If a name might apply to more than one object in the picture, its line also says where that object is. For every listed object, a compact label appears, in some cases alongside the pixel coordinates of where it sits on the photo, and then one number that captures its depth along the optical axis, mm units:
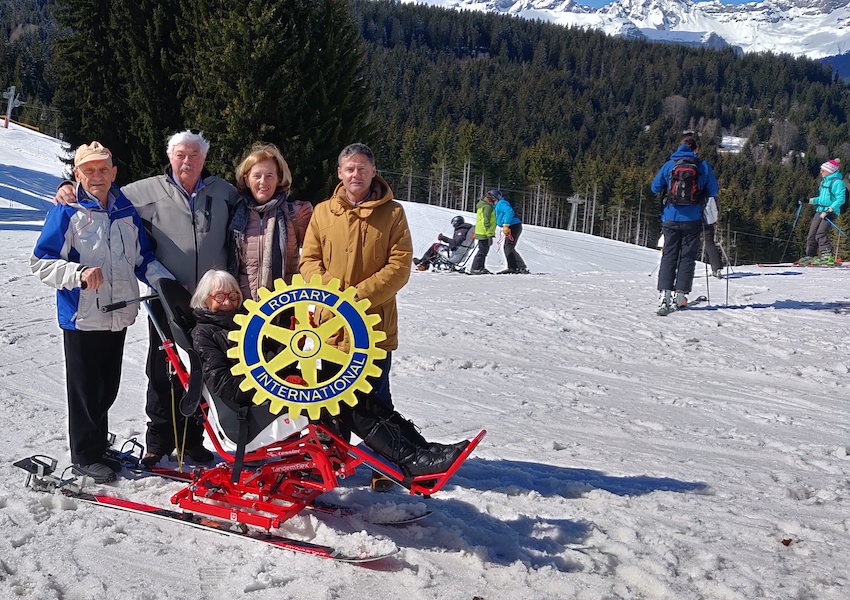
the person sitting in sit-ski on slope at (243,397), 3596
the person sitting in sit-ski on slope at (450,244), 18281
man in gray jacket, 4223
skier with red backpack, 9078
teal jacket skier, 15008
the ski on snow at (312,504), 3801
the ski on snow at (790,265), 16331
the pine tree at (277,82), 19641
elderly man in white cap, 3916
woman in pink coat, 4191
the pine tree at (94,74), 23516
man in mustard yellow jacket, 3771
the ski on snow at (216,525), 3377
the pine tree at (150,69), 21547
